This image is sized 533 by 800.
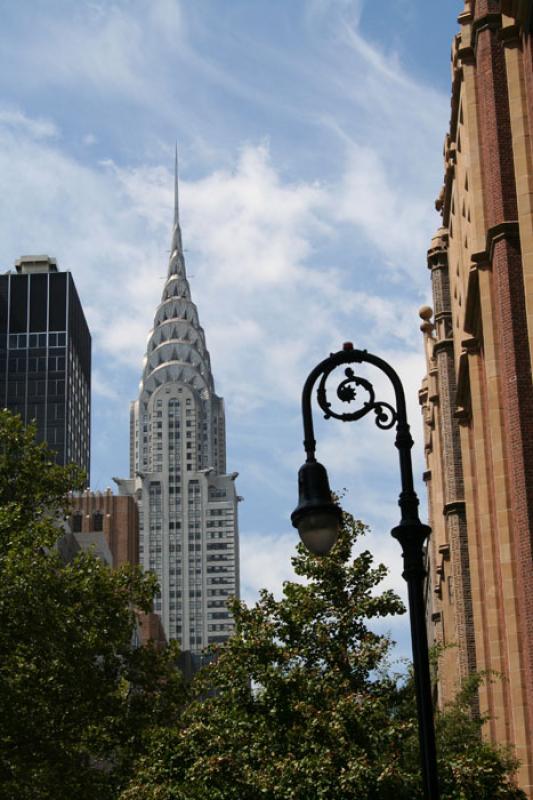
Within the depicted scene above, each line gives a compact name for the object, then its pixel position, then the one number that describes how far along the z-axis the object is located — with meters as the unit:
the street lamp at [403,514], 13.30
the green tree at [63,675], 35.38
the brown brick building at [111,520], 177.62
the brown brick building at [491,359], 26.14
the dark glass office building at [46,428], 198.00
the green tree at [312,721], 30.27
